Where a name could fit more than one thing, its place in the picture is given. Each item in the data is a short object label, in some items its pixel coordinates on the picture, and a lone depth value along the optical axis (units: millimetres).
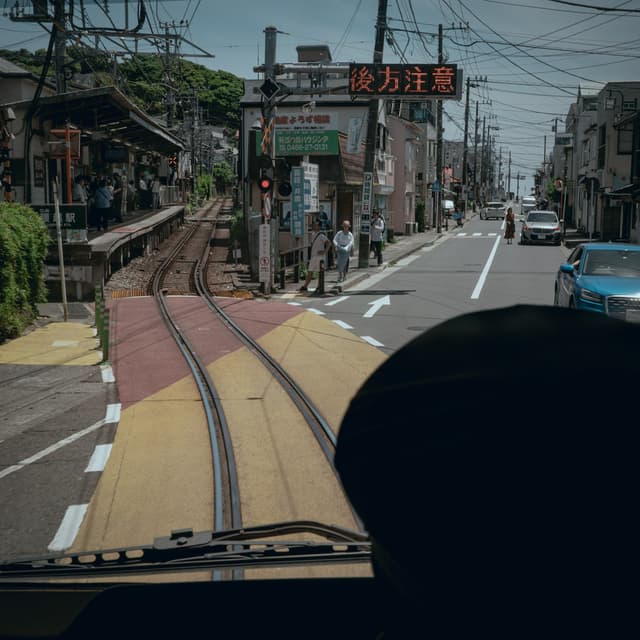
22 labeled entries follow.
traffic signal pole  19359
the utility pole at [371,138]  23941
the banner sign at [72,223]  18516
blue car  11930
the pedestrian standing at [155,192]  39906
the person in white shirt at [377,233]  27266
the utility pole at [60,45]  23734
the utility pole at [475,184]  79938
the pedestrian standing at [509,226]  40562
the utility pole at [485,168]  109750
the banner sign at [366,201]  25156
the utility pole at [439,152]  45062
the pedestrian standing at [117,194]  30100
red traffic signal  19438
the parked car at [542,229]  39656
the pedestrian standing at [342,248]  21875
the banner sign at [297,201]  22172
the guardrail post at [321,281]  19739
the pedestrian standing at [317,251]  20688
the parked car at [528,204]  93038
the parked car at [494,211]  80188
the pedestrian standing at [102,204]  25500
